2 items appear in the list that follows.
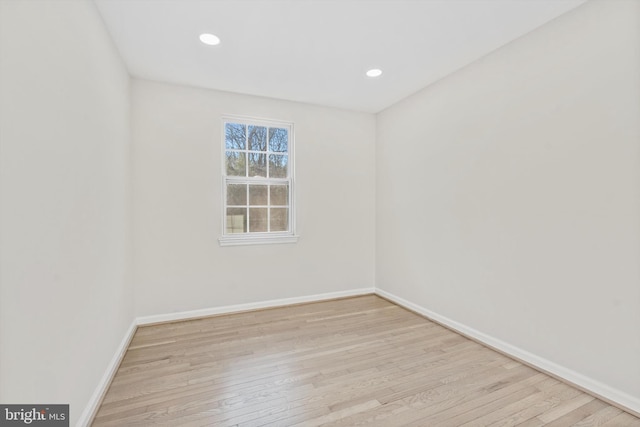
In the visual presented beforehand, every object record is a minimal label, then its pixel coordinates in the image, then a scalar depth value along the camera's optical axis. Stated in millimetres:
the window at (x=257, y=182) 3519
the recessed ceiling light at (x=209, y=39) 2354
